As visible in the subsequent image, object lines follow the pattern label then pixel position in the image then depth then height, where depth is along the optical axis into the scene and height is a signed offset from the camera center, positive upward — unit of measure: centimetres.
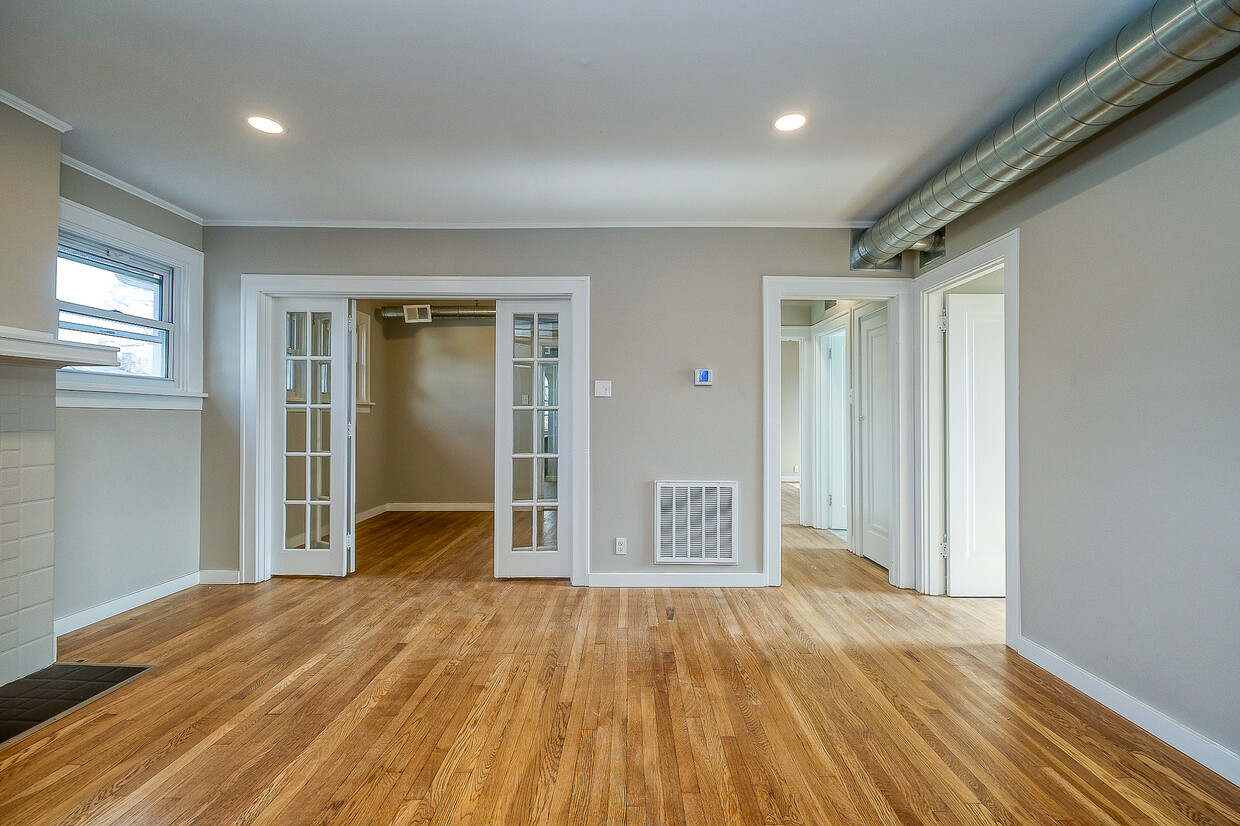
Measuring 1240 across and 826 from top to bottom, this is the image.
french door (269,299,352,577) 426 -14
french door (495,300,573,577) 427 -17
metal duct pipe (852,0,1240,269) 172 +114
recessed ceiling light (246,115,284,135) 273 +139
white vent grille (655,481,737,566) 408 -74
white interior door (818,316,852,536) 579 -9
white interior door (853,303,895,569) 438 -12
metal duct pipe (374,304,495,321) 672 +122
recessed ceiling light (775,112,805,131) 267 +138
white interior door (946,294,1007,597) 378 -21
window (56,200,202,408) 323 +67
